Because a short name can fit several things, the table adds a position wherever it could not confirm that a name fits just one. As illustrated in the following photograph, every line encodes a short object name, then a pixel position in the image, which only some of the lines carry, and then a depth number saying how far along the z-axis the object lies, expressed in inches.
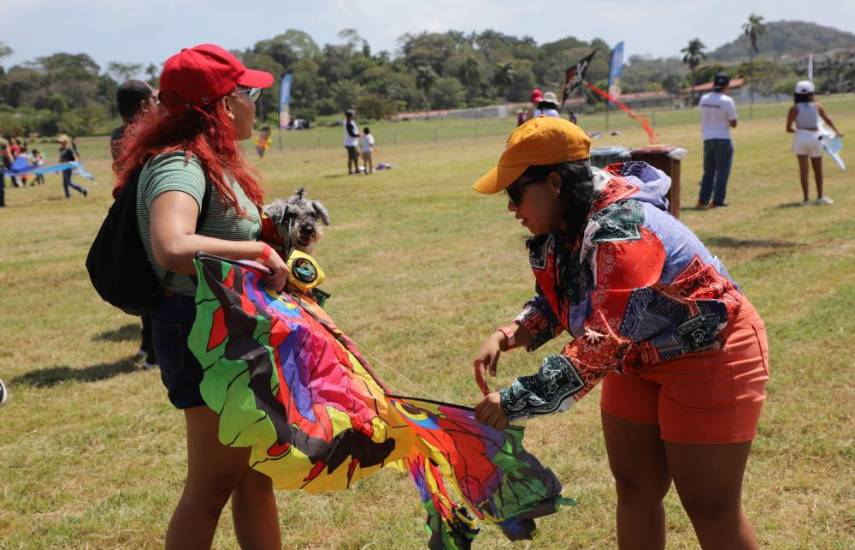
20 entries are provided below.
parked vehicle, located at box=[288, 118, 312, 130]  3054.6
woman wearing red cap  94.9
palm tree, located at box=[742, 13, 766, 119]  6663.4
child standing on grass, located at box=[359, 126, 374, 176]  959.2
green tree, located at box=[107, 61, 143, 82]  4651.8
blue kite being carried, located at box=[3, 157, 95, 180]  814.0
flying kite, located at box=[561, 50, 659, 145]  677.9
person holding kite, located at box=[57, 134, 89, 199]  842.0
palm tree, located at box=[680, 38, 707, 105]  5723.4
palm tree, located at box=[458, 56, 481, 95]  5556.1
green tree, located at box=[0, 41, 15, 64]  3570.4
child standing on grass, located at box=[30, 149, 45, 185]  1067.7
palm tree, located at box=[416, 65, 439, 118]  4877.0
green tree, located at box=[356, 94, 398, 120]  3769.7
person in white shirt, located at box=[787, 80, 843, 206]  474.0
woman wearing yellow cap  86.2
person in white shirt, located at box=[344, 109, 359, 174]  917.8
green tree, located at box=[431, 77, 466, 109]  5068.9
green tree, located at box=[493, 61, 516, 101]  5270.7
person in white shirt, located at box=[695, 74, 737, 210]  501.7
